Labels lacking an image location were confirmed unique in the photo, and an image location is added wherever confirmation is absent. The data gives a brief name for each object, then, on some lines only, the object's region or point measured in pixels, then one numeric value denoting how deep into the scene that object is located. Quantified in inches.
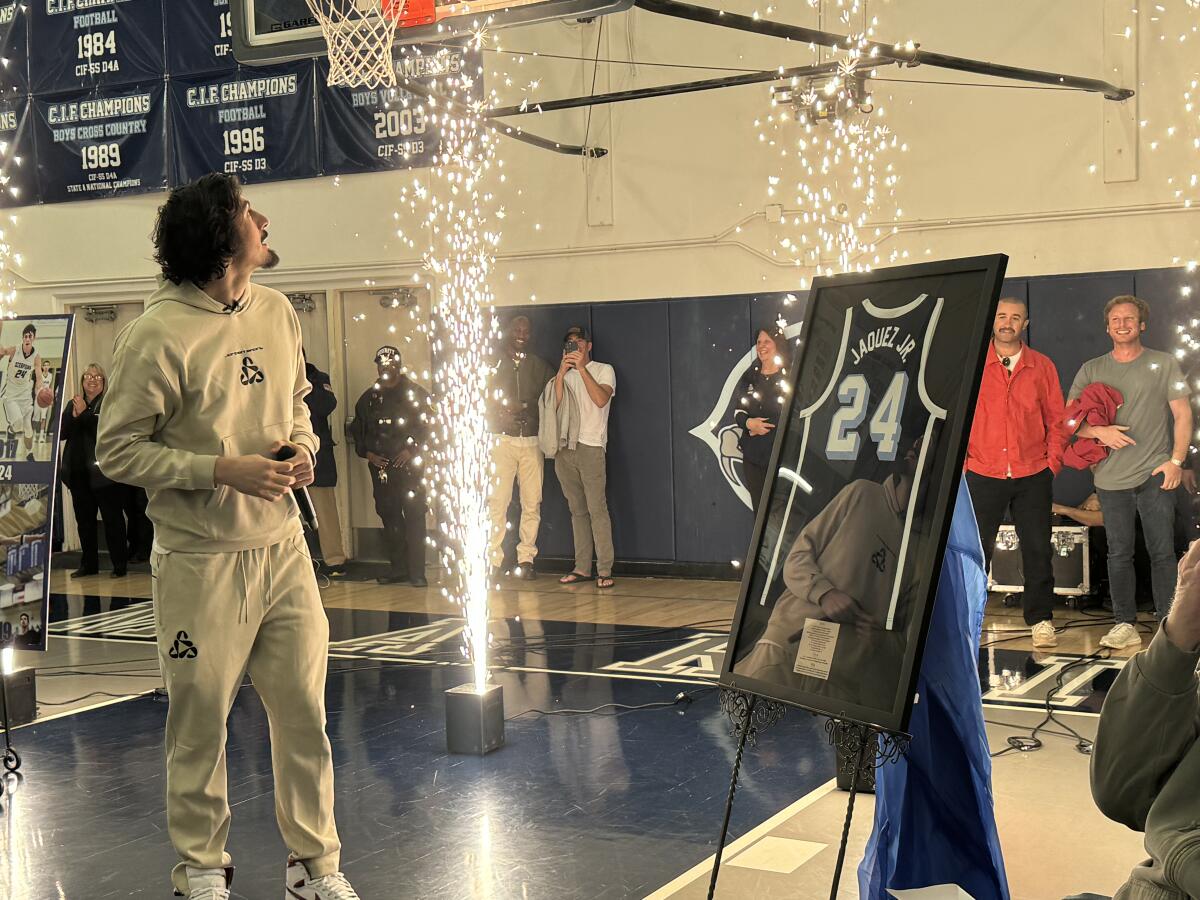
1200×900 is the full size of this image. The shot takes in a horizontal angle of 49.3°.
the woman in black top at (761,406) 367.9
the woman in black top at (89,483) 452.1
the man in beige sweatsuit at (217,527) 133.6
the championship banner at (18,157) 513.0
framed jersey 104.1
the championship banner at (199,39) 464.4
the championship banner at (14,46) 506.6
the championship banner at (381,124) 428.1
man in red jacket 286.8
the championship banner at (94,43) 481.1
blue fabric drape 121.7
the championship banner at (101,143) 484.7
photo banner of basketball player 218.2
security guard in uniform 412.5
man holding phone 408.2
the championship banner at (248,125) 458.3
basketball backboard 222.4
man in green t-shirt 289.4
